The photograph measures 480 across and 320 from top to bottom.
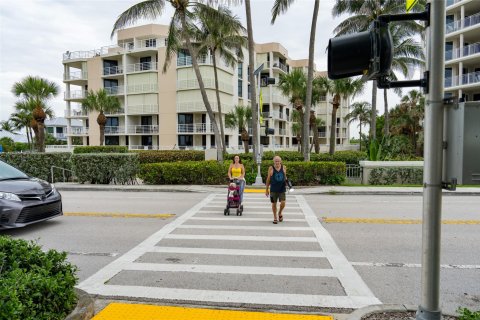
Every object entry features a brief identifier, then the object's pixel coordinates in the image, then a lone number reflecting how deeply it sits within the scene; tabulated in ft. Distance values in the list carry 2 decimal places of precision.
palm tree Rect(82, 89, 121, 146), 129.59
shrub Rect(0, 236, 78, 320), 9.84
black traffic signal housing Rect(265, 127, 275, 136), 60.23
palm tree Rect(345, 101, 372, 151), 229.31
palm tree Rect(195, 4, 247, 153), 77.25
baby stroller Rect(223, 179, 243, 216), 33.14
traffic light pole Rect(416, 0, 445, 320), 9.00
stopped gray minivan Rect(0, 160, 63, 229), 24.57
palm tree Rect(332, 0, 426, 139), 88.38
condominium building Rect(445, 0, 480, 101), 120.47
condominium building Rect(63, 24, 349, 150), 150.00
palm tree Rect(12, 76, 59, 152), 109.60
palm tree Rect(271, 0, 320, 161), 63.57
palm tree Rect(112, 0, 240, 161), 66.64
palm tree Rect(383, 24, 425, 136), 100.44
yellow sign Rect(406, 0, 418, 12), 9.90
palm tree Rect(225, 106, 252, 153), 136.13
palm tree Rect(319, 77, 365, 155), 108.37
